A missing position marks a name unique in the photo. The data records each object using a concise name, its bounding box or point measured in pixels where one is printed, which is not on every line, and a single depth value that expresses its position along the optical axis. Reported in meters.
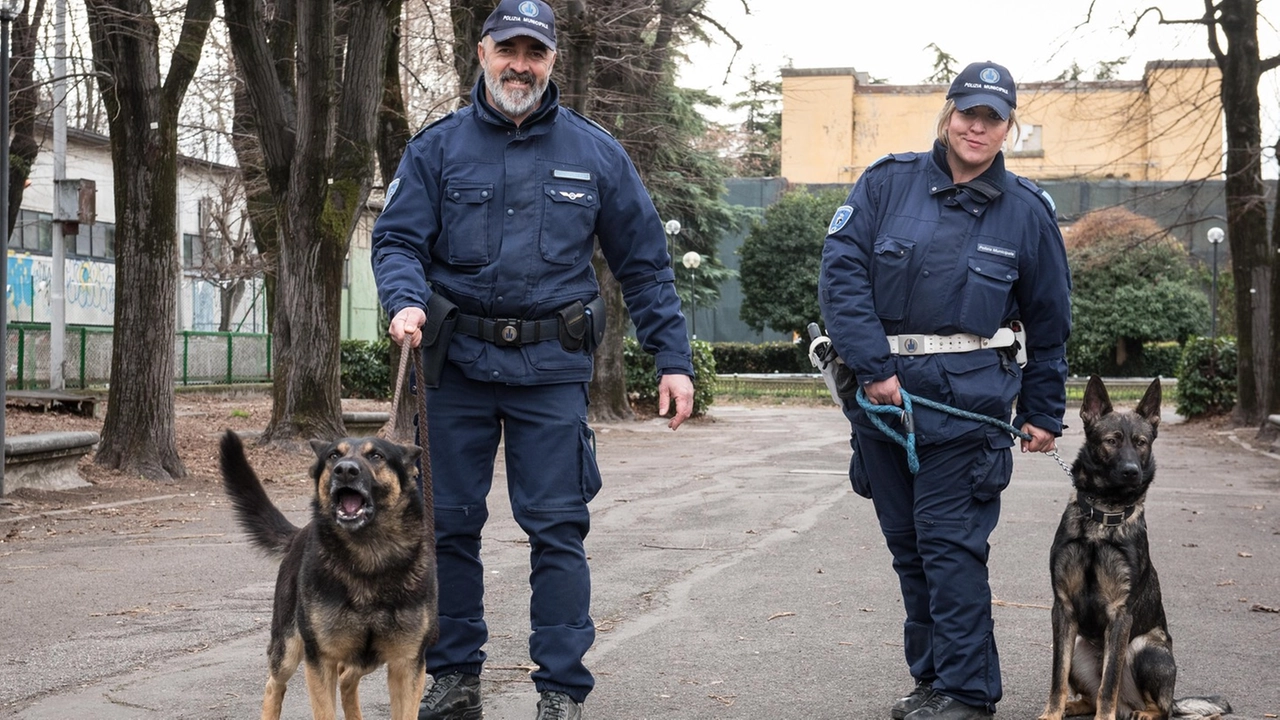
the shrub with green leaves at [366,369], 29.52
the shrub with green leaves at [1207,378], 24.45
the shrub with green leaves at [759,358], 44.03
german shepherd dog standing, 4.01
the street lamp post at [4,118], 10.70
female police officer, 4.65
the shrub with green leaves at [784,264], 49.59
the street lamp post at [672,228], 34.44
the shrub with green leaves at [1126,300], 40.84
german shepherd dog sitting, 4.57
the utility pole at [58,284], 22.18
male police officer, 4.52
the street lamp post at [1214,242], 35.60
